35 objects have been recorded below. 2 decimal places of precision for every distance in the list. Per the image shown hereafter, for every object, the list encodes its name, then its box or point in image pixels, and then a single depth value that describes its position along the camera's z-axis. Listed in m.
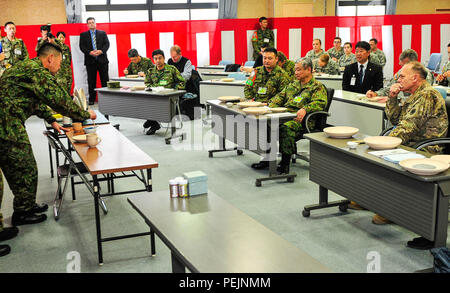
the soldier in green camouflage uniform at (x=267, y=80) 5.78
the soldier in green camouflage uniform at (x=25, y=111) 3.94
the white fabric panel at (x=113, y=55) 11.40
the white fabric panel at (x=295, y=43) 12.42
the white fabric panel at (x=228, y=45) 12.38
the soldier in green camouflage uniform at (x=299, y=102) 5.11
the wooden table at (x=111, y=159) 3.34
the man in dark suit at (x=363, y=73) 6.50
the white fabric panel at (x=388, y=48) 12.77
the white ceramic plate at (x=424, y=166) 2.97
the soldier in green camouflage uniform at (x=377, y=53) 9.72
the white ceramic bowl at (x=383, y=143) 3.54
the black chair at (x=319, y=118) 5.12
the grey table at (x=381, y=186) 3.04
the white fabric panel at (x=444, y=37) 12.79
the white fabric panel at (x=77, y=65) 11.04
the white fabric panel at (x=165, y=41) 11.81
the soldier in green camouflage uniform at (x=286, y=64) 7.01
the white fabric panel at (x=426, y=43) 12.73
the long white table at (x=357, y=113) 5.42
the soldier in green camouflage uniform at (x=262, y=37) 12.27
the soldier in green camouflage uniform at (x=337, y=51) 10.76
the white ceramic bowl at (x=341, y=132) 3.97
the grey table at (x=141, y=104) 7.07
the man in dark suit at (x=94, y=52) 10.59
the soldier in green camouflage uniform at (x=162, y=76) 7.59
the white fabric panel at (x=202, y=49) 12.14
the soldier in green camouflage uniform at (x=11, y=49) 9.77
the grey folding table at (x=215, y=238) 1.97
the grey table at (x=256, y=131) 5.05
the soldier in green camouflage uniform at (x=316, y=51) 9.90
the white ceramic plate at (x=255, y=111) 5.11
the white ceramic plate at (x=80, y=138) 4.08
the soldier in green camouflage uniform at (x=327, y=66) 9.12
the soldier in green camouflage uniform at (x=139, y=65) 9.09
